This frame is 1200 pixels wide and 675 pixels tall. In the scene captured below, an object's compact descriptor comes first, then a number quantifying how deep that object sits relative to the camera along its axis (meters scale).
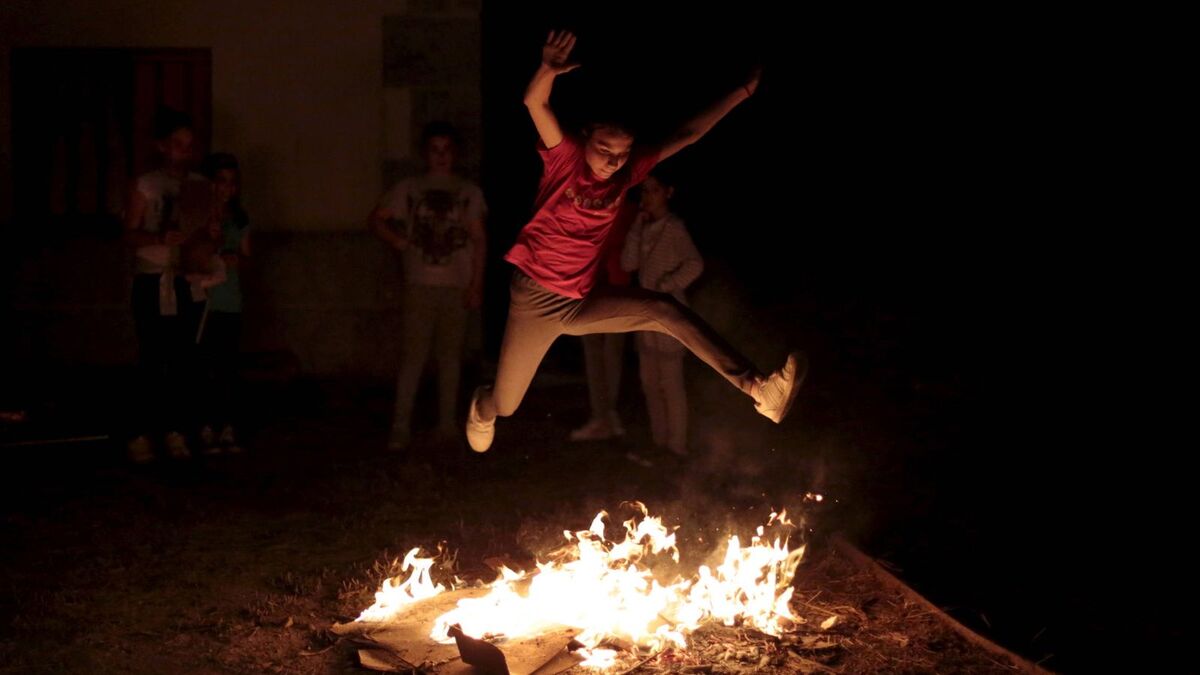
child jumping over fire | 5.39
